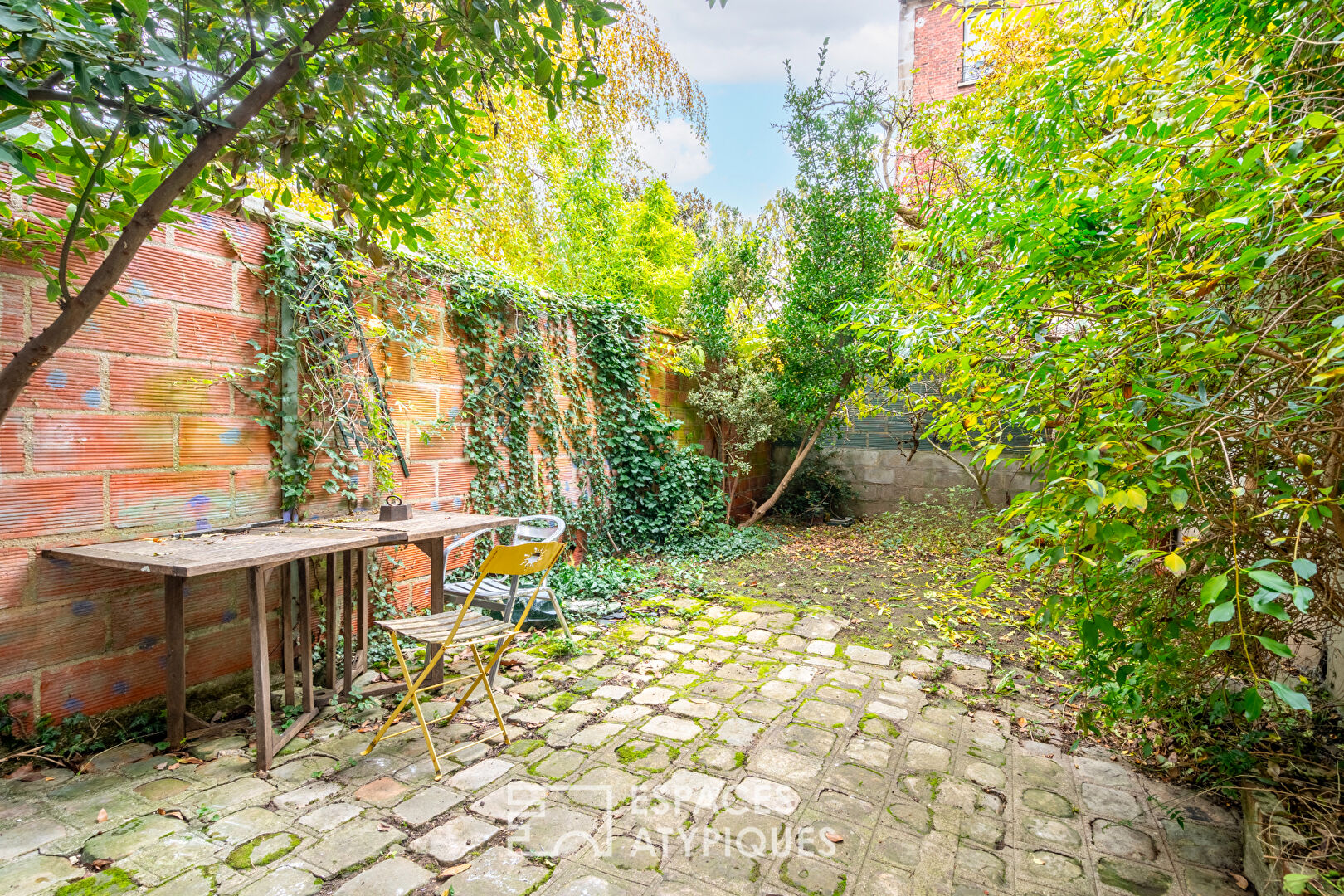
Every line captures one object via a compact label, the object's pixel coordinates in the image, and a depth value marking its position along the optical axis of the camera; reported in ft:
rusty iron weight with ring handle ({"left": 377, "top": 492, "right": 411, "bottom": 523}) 10.51
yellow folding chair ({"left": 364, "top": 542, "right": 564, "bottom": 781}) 8.49
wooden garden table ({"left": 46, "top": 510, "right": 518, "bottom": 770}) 7.47
